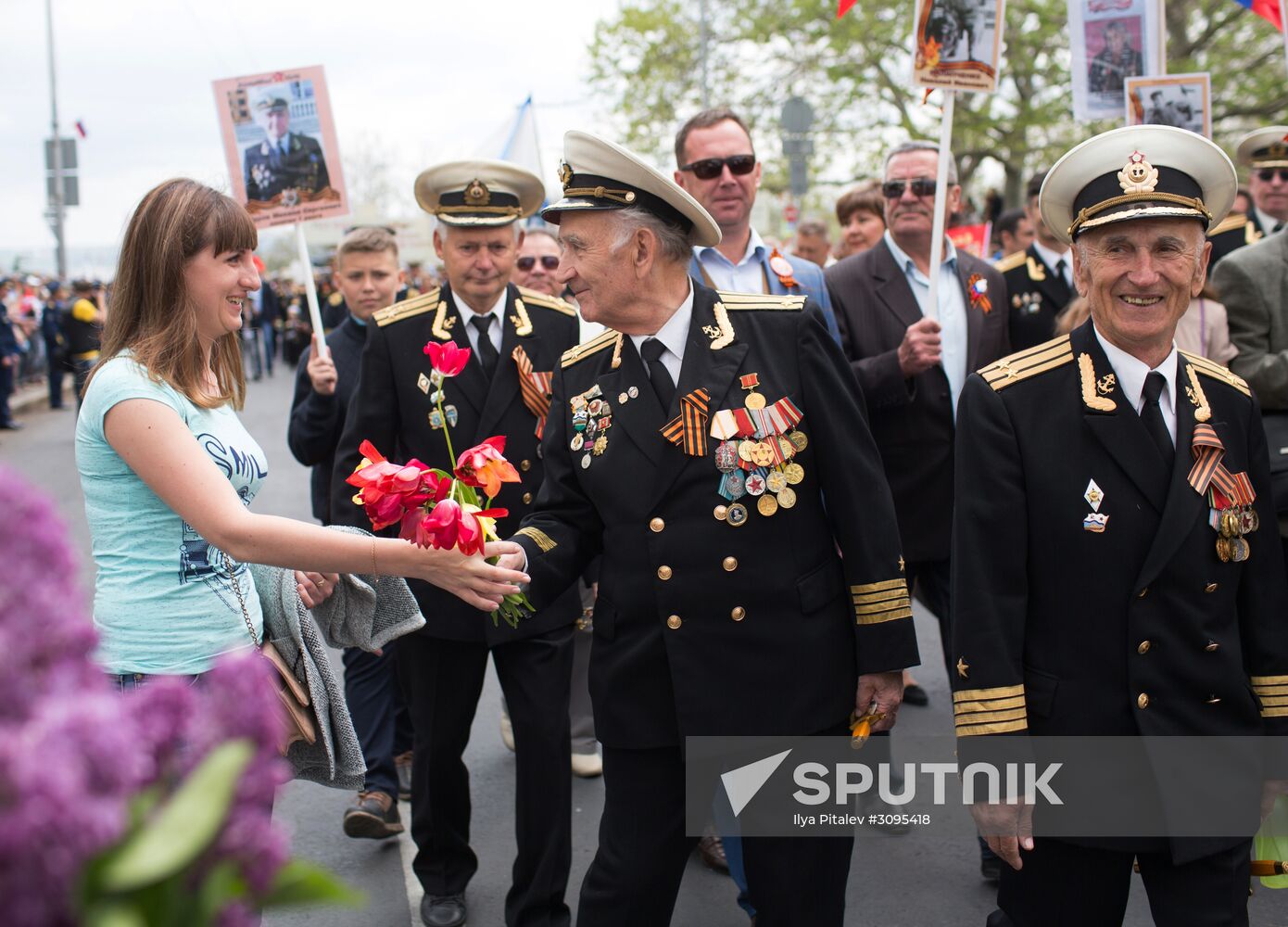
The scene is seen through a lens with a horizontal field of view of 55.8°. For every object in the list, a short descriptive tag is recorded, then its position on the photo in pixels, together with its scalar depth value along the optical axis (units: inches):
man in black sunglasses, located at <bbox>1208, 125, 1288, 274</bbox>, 231.6
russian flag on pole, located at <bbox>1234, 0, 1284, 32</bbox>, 210.6
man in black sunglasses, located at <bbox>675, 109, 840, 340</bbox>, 184.2
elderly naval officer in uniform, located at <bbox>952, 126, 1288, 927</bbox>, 102.1
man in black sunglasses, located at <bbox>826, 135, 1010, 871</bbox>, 173.3
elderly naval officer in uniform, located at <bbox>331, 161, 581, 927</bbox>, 152.9
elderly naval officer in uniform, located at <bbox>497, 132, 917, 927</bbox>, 113.0
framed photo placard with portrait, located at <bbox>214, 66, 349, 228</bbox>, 221.0
